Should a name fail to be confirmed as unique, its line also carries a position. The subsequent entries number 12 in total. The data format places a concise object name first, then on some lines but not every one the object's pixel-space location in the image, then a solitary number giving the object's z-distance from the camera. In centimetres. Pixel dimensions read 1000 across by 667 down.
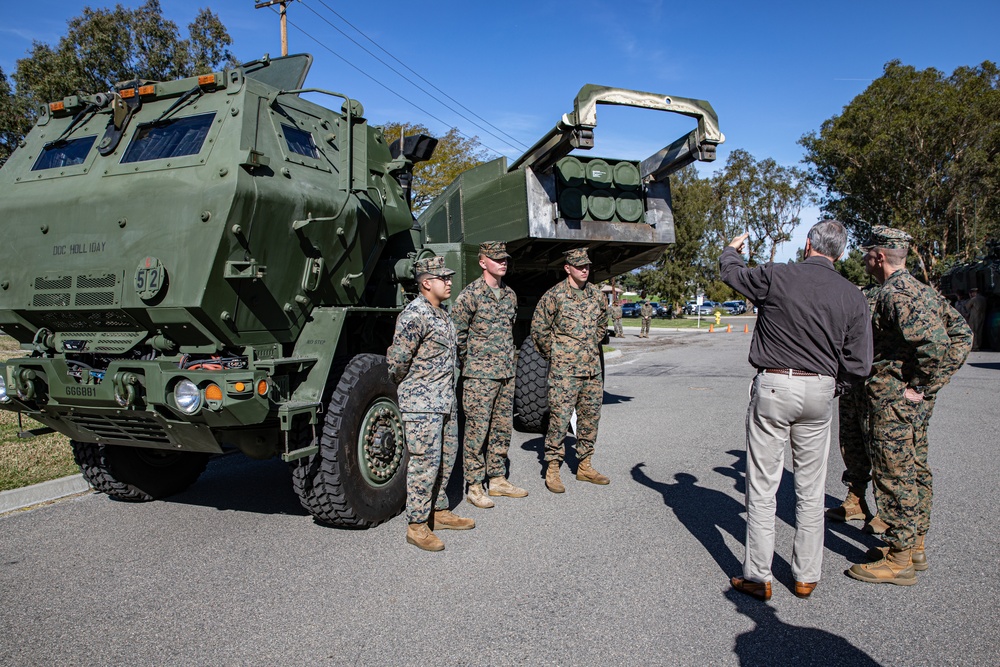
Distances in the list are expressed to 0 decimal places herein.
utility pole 1884
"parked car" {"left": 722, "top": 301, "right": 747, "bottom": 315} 6638
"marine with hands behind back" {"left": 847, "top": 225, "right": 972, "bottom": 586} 391
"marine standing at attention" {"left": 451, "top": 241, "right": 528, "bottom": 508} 526
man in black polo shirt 360
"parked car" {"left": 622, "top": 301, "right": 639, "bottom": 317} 5923
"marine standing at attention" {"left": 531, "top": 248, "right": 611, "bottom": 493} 573
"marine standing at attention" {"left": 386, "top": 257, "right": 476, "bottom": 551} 443
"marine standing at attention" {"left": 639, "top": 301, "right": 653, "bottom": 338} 3027
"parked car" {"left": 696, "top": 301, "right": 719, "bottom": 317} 6239
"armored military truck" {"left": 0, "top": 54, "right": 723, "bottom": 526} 418
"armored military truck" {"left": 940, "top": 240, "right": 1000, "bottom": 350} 1778
